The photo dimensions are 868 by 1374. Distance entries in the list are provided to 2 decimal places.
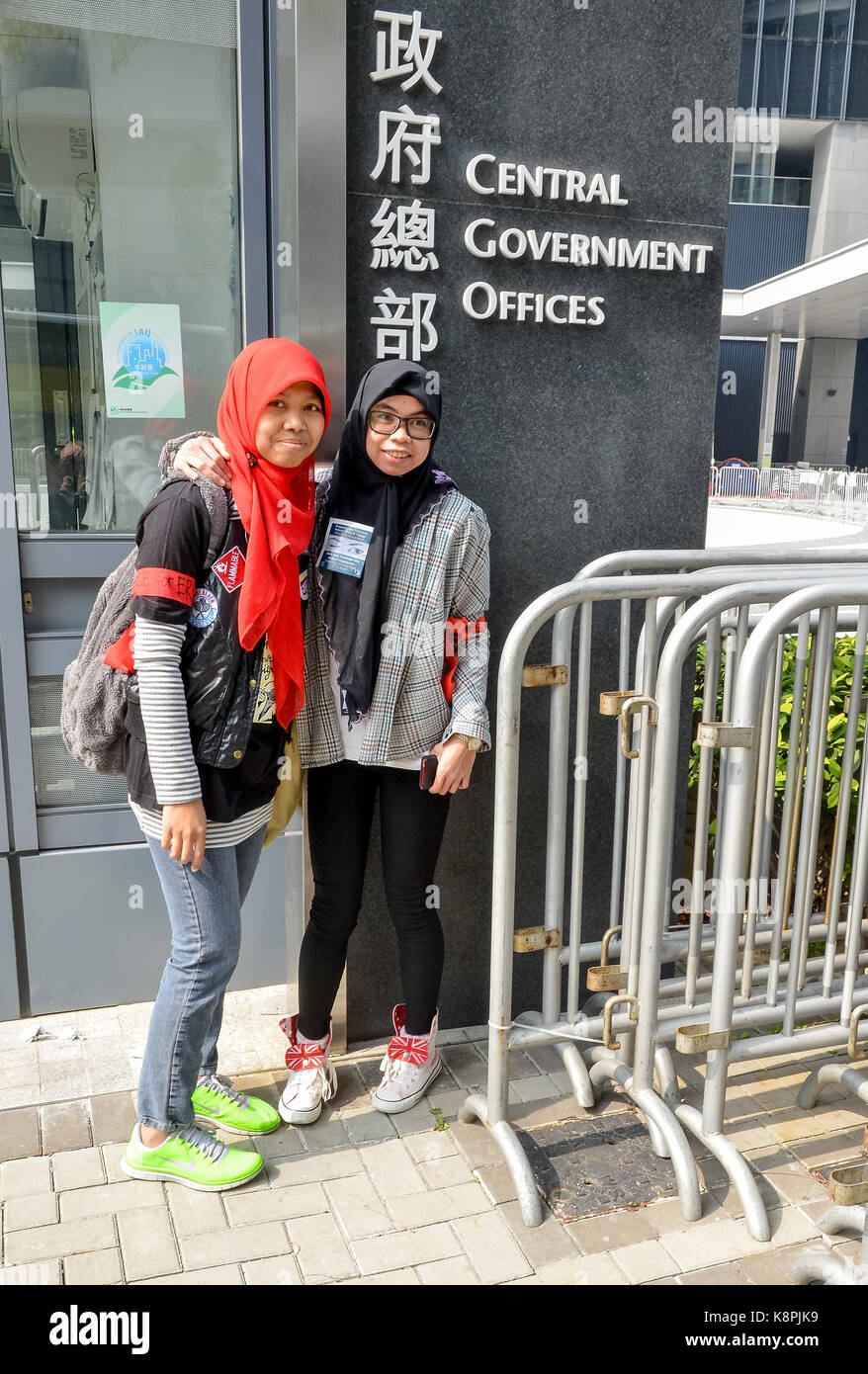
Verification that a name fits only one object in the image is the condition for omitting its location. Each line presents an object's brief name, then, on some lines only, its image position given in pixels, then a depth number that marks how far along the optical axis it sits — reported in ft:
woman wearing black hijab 8.89
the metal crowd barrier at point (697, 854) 8.55
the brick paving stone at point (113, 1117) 9.64
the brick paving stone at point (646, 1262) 8.07
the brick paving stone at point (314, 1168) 9.11
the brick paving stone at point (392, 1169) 9.02
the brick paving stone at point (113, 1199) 8.59
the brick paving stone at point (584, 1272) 7.99
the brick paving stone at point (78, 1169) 8.94
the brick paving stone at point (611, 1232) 8.36
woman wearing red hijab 7.75
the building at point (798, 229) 103.86
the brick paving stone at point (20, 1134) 9.37
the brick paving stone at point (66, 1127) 9.50
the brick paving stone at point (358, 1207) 8.50
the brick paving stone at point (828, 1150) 9.59
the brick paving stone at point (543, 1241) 8.21
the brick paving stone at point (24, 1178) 8.82
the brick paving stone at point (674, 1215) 8.61
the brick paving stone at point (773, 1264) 8.07
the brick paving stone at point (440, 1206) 8.64
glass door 10.46
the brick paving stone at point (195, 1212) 8.43
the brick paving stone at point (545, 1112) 10.12
